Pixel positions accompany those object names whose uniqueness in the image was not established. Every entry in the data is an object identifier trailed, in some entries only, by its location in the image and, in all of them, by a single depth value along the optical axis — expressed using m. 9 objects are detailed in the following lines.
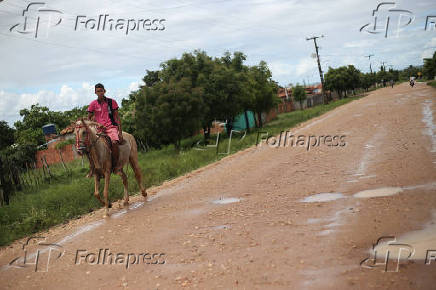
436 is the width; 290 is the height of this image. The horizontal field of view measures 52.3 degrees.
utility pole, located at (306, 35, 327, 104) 66.84
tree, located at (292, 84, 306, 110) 84.25
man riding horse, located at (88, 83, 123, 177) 10.70
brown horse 9.84
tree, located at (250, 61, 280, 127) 43.45
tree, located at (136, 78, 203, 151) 27.25
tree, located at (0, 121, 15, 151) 37.64
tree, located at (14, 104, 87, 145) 51.46
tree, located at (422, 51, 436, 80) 77.99
